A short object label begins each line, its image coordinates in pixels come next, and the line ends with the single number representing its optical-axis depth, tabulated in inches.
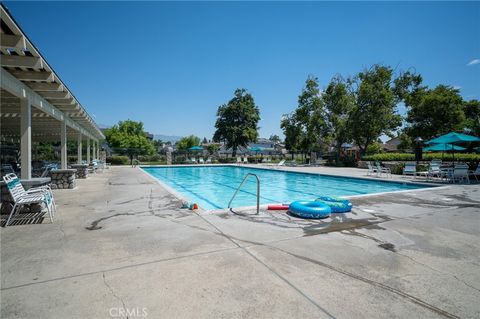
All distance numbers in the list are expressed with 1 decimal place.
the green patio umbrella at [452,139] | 466.0
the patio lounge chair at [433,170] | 504.2
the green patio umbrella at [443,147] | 536.4
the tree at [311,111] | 1165.1
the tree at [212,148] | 2557.6
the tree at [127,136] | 1876.2
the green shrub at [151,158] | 1334.4
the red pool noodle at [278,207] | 240.7
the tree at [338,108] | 1098.7
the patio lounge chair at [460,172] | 462.3
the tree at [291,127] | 1301.7
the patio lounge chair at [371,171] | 636.6
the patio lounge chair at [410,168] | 581.3
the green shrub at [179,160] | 1301.7
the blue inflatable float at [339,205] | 231.0
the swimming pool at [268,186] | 418.0
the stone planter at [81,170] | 526.6
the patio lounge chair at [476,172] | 479.5
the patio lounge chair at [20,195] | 178.9
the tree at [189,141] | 2847.0
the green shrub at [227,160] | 1369.3
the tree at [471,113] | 1188.4
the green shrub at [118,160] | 1198.9
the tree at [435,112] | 1048.2
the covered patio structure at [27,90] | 180.4
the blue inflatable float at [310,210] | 207.2
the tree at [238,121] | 1683.1
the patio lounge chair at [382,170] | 602.5
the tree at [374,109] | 986.7
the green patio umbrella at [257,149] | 1442.2
